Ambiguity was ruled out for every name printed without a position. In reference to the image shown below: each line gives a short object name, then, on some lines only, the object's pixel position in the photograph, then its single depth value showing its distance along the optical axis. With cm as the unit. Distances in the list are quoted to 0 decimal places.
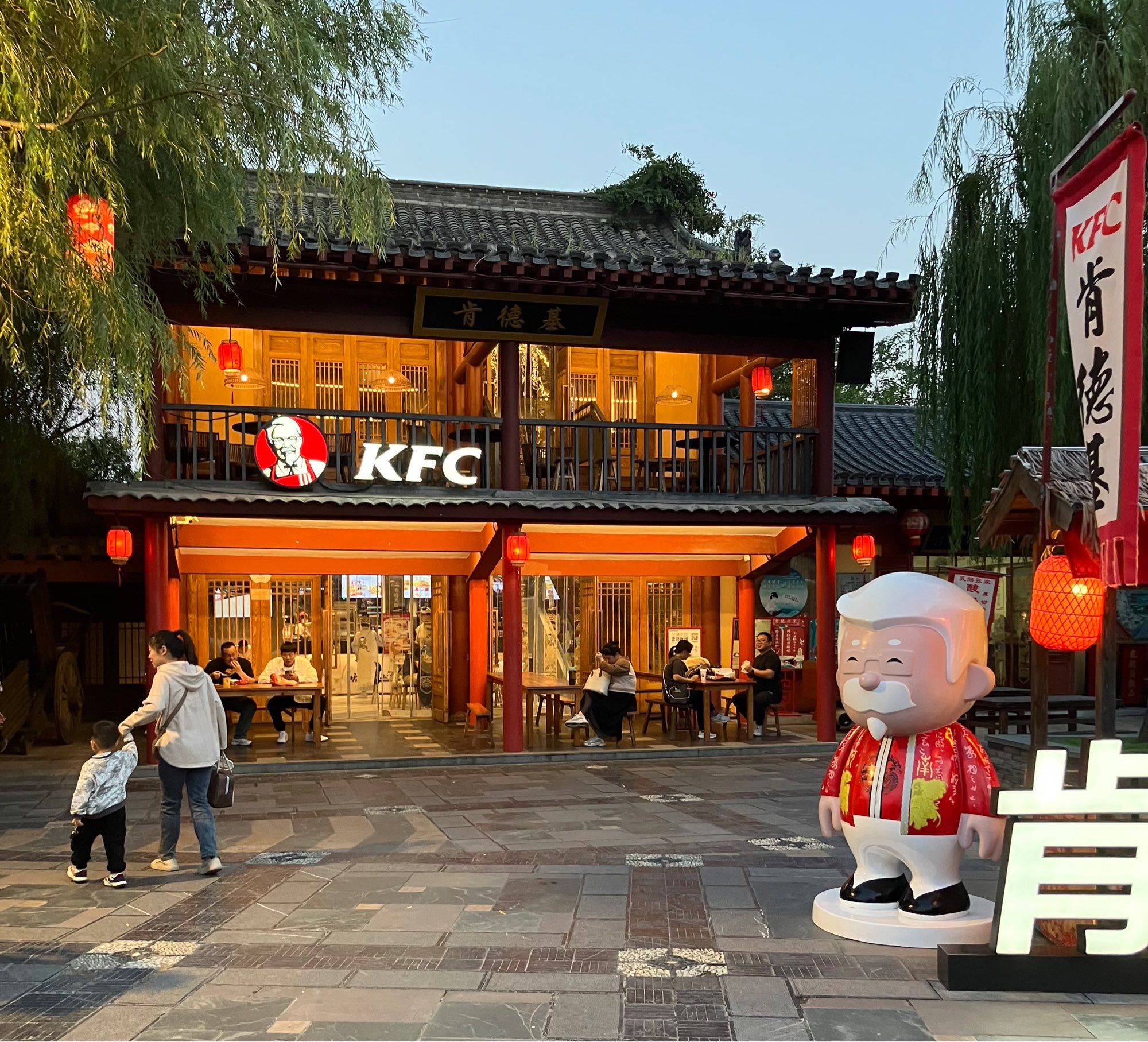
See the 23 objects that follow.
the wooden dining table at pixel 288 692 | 1298
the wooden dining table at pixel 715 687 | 1404
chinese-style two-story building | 1231
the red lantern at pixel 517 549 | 1290
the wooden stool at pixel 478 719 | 1455
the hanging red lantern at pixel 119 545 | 1219
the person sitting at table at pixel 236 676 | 1337
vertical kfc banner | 534
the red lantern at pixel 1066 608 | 646
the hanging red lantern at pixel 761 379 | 1516
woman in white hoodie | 765
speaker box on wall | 1416
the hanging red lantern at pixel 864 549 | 1413
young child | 713
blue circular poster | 1705
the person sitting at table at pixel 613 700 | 1387
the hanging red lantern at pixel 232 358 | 1345
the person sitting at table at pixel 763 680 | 1448
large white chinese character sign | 518
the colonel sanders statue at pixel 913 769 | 594
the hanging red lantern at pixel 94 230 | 618
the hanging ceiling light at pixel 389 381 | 1571
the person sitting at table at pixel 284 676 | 1370
